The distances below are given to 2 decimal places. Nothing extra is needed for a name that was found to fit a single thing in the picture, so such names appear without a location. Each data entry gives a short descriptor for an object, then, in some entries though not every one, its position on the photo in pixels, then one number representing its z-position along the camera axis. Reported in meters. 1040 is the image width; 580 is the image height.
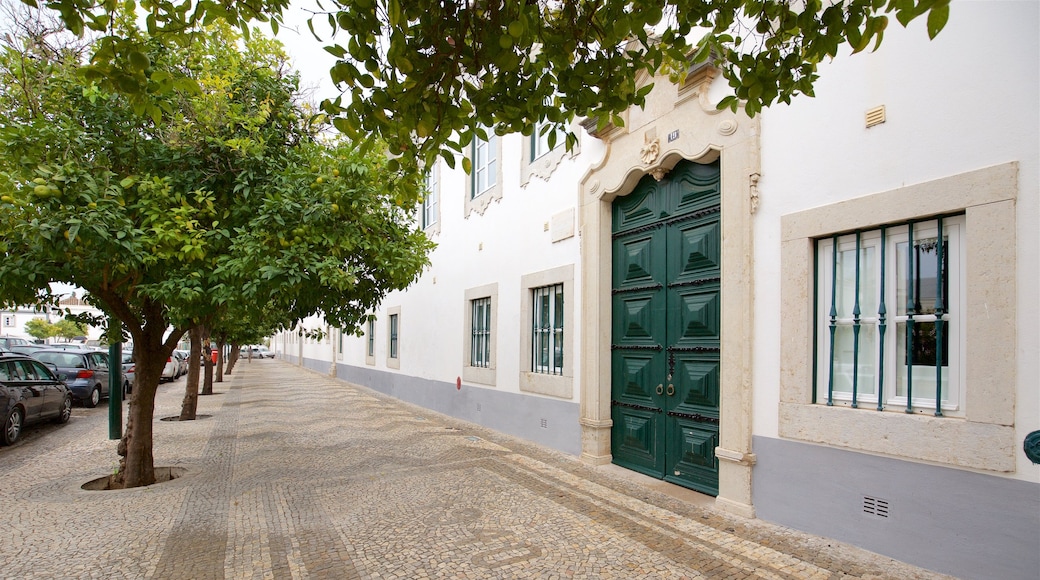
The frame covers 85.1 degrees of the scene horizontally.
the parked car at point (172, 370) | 23.54
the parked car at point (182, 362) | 28.34
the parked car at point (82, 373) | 13.99
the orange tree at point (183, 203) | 4.81
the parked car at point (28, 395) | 9.12
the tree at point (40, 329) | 65.06
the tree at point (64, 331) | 66.81
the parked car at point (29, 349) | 15.65
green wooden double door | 5.93
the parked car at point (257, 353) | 72.48
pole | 8.85
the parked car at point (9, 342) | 20.60
